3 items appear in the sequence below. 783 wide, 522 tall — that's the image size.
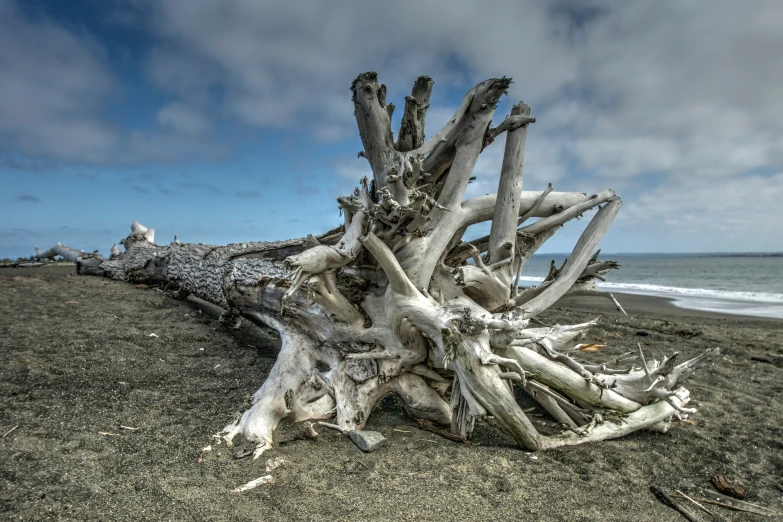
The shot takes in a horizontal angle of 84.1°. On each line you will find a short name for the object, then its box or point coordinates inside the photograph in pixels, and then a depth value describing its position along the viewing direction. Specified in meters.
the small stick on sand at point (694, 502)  2.58
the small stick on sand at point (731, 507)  2.60
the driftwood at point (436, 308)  3.25
